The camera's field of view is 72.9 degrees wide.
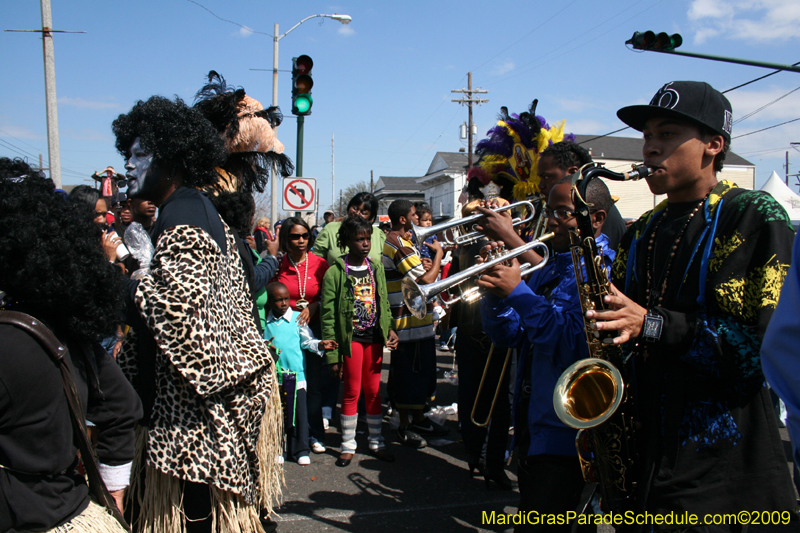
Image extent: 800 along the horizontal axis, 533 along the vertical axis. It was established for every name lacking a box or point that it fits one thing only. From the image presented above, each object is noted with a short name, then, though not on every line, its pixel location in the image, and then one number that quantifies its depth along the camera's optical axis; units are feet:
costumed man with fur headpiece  12.18
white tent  29.53
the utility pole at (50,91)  26.99
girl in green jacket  15.69
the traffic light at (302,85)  25.88
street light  49.68
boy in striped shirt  17.17
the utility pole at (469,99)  107.86
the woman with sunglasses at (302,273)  17.53
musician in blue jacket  7.53
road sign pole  26.43
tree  215.49
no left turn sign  27.32
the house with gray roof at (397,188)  209.77
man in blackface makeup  7.07
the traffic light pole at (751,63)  27.91
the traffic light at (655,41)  28.58
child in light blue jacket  15.56
